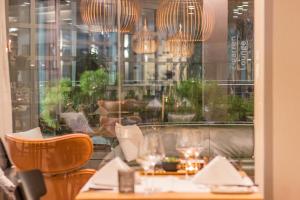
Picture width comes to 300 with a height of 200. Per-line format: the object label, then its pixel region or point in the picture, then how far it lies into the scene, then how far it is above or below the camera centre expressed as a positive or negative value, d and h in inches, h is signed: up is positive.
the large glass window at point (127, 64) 230.2 +5.2
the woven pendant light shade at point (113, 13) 239.6 +32.3
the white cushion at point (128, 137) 188.2 -28.5
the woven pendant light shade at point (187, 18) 236.4 +28.7
